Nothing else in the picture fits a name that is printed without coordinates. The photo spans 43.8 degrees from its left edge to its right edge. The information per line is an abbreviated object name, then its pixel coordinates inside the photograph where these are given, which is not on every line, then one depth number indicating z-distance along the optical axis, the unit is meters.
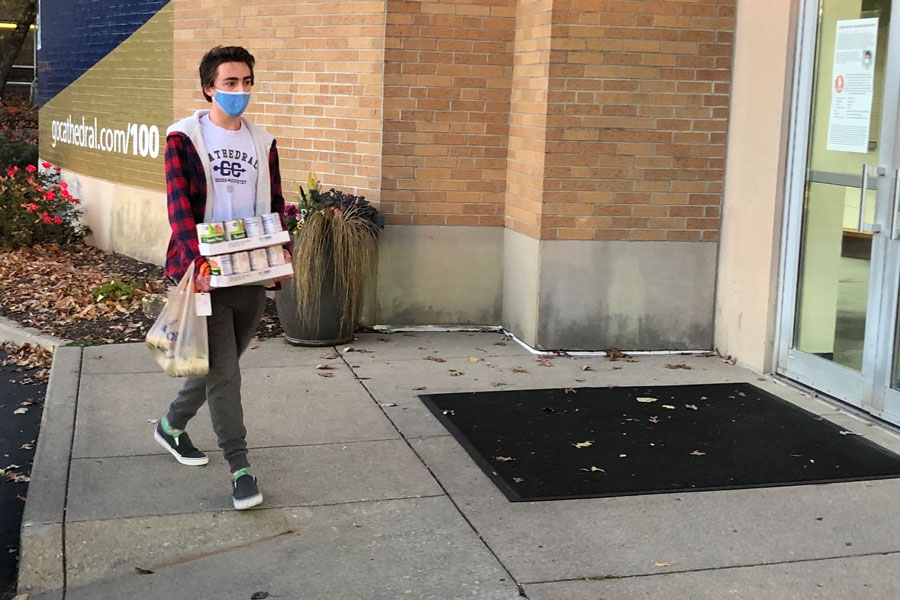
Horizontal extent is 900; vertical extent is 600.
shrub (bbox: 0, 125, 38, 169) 15.16
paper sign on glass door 6.21
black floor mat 5.21
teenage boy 4.57
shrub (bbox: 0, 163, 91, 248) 11.62
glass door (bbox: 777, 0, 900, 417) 6.06
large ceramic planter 7.77
